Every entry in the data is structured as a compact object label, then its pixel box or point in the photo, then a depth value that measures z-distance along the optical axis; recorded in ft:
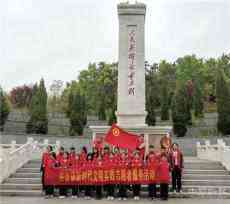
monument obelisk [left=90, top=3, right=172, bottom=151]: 55.72
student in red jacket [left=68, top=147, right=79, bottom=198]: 40.14
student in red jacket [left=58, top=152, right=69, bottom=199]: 40.15
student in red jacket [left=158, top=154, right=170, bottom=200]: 38.53
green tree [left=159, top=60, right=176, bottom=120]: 117.93
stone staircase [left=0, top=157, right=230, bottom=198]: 40.96
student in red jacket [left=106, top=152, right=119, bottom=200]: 39.45
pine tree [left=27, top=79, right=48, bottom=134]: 87.24
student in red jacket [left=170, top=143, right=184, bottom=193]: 40.42
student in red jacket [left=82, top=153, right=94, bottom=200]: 39.81
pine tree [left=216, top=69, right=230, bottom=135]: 86.33
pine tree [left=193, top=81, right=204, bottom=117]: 119.44
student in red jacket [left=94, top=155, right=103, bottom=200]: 39.29
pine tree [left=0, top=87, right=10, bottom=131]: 90.49
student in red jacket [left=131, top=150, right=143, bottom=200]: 39.37
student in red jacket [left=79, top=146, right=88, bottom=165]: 40.30
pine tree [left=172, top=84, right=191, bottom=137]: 88.48
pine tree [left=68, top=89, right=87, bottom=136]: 90.68
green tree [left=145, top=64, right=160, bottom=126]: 128.32
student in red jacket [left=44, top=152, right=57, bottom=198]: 39.73
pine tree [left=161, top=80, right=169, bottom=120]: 112.16
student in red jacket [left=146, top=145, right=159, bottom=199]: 39.17
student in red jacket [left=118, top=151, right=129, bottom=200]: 38.99
